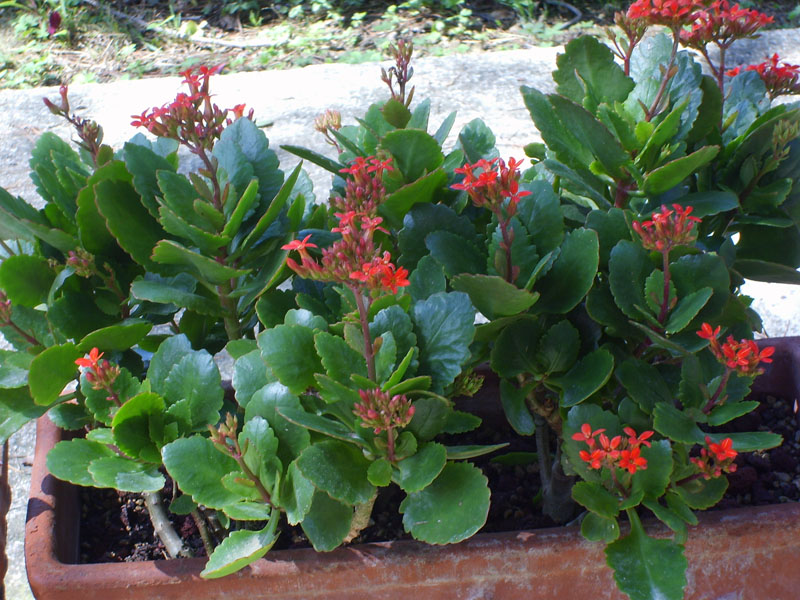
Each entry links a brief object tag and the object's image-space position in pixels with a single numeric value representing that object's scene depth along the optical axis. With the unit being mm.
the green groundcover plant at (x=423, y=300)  766
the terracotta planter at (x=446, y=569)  841
